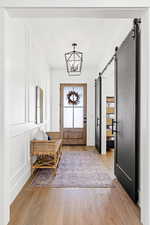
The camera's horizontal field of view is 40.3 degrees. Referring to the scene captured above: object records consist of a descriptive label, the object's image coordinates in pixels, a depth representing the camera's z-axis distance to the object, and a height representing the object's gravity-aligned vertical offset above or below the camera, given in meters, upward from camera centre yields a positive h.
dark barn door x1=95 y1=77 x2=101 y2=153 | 6.09 -0.11
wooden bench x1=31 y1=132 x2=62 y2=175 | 3.64 -0.67
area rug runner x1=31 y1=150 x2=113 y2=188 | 3.21 -1.17
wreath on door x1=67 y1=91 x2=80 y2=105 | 7.44 +0.46
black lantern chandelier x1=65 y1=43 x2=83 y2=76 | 4.83 +1.14
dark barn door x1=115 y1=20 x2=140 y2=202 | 2.44 -0.02
